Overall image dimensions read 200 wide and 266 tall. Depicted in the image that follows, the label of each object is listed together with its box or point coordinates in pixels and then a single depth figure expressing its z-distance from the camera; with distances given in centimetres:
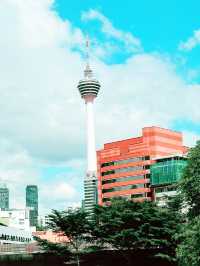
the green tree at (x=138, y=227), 6981
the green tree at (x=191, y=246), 4922
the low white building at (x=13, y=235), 13370
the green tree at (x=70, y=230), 7362
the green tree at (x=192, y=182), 5378
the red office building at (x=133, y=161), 18350
